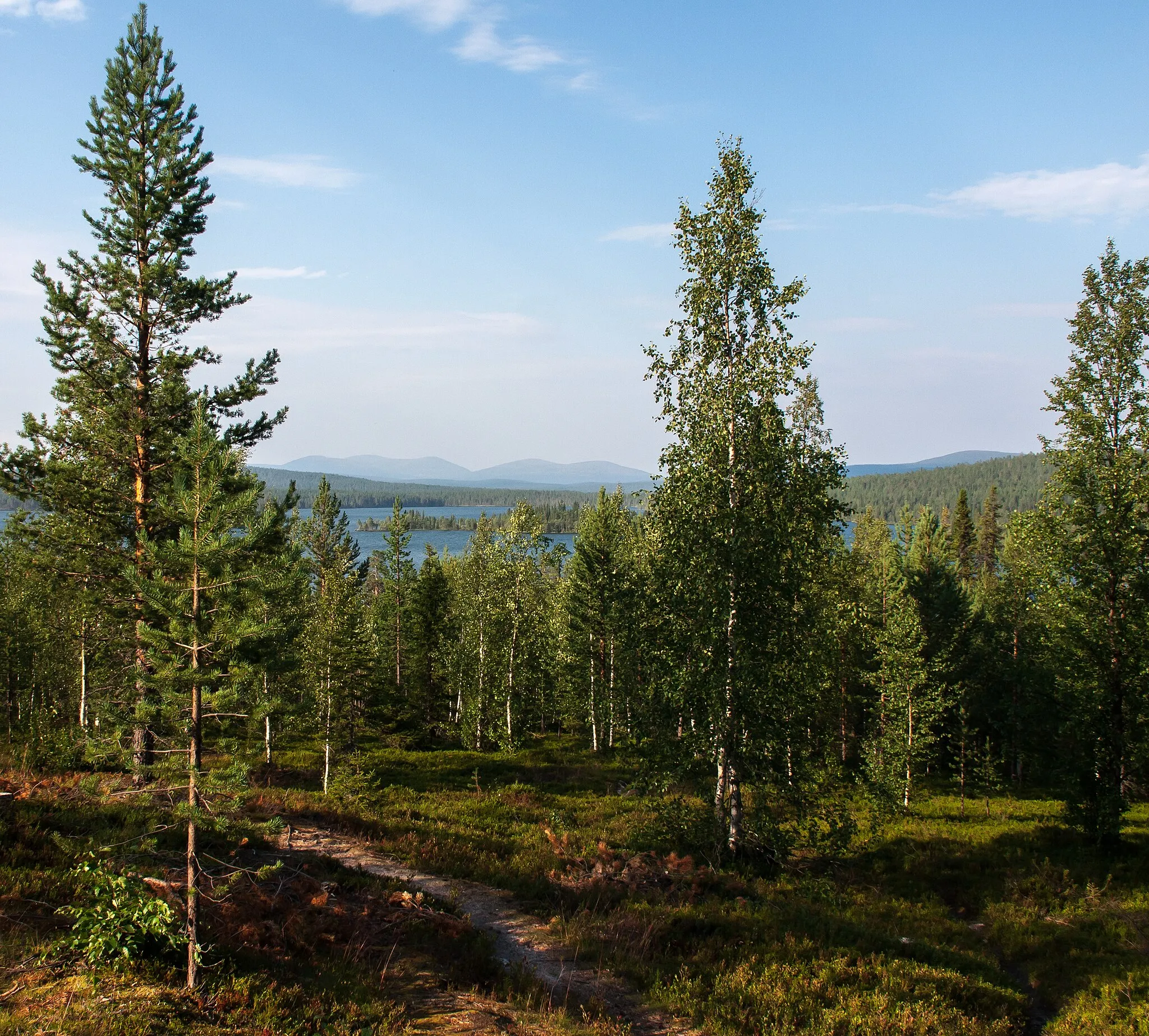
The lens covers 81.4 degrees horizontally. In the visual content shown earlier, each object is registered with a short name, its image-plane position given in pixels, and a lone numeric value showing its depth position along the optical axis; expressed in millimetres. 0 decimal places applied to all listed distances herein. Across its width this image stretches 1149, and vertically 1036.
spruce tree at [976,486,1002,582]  81312
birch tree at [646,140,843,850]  14492
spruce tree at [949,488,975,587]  72625
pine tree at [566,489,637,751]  36062
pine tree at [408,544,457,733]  40969
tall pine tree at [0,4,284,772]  15930
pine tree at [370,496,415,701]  48000
